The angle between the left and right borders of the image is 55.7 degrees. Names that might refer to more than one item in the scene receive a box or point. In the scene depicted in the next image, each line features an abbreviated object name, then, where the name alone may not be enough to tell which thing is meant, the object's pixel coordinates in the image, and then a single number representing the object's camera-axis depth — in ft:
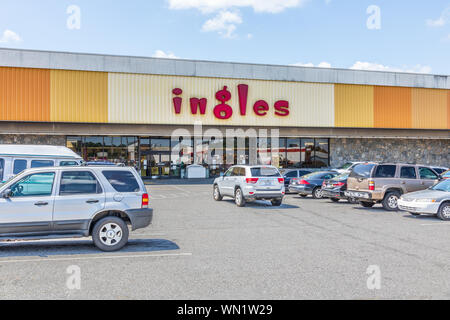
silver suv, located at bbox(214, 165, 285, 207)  54.65
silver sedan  43.73
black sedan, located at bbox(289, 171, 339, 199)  68.49
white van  42.11
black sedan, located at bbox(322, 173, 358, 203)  59.56
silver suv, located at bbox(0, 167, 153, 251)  26.89
